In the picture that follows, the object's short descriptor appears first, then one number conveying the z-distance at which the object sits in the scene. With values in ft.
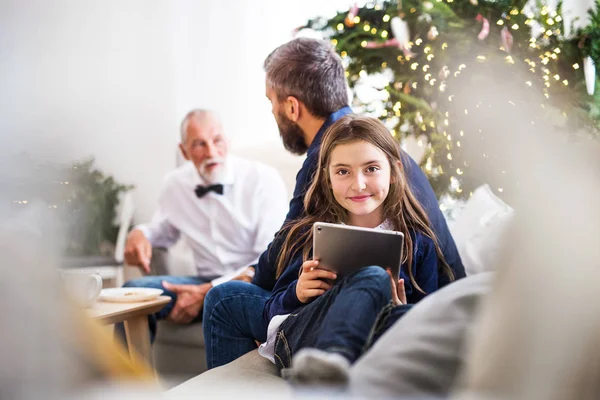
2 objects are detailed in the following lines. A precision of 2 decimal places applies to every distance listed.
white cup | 4.06
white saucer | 4.62
